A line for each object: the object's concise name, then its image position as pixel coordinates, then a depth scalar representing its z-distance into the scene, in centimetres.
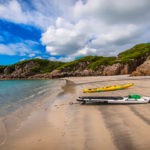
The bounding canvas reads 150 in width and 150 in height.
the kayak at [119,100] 1000
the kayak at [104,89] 1645
